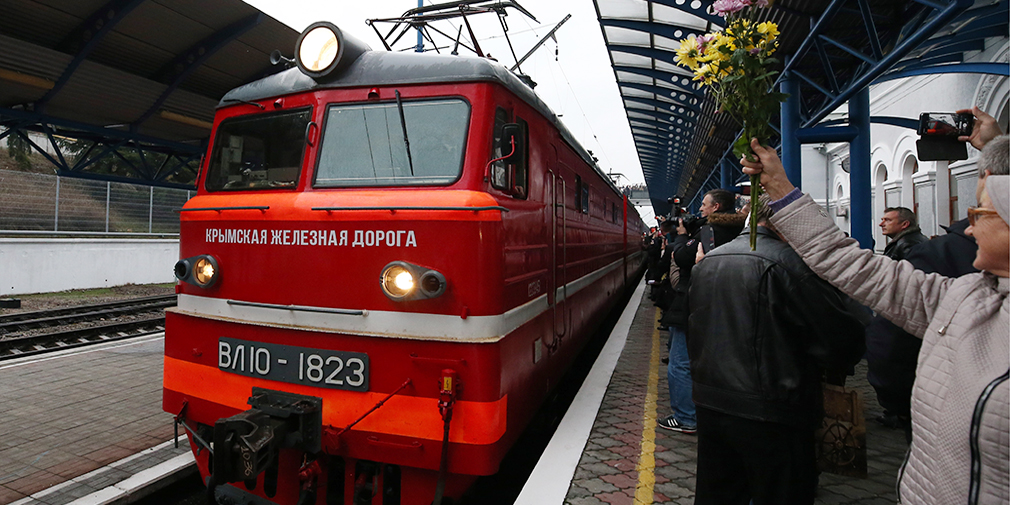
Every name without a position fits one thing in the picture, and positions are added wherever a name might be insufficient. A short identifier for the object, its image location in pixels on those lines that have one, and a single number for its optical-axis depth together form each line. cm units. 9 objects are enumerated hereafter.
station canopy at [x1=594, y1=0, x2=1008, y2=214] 688
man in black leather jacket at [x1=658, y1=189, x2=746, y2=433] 325
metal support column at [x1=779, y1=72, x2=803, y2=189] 913
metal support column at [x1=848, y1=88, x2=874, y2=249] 874
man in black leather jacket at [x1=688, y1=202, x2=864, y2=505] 222
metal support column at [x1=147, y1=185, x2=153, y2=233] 1798
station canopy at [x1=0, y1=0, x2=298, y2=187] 956
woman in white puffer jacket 141
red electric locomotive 298
